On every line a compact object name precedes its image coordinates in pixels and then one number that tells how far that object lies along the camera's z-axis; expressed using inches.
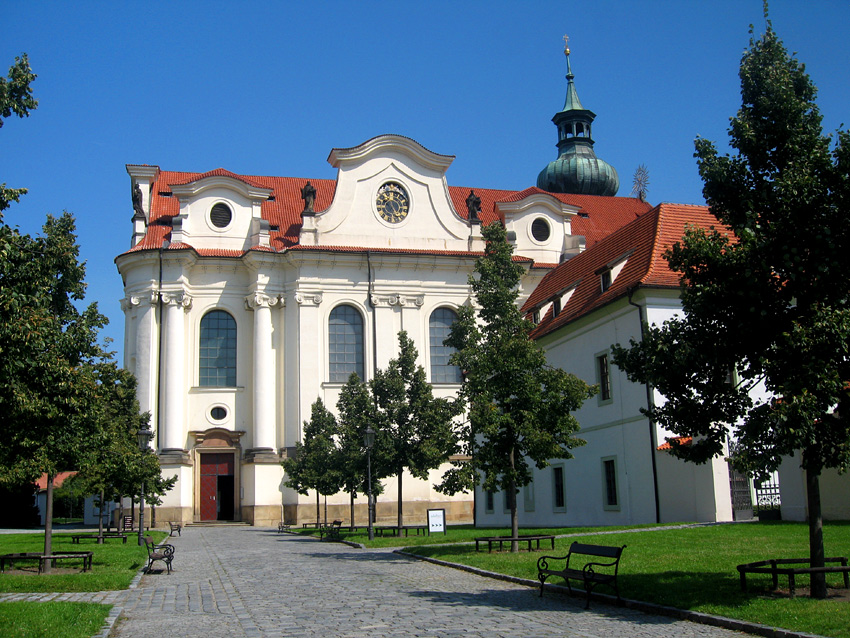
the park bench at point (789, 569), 457.7
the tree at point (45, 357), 482.0
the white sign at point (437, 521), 1195.3
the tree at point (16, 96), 497.0
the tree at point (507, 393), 856.9
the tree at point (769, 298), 471.5
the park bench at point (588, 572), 502.2
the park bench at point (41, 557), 730.2
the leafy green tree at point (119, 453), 813.2
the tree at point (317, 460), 1373.0
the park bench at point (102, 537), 1156.4
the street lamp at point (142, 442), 1174.3
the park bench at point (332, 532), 1247.9
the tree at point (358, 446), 1215.6
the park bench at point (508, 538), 774.0
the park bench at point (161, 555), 761.4
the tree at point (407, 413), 1201.4
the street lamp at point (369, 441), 1106.1
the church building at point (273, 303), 1926.7
